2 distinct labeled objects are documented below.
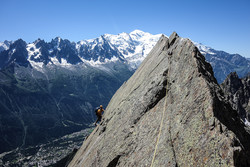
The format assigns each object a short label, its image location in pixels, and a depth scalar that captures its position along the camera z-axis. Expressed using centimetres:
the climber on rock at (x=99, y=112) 2767
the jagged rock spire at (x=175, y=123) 854
